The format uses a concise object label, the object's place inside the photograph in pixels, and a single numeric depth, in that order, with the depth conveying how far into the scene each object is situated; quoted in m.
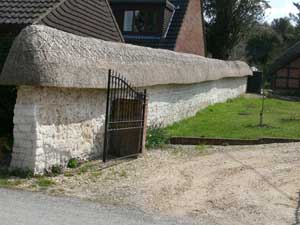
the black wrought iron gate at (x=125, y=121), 11.23
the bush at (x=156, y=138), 13.15
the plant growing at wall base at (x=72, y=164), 9.87
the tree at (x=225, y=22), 38.03
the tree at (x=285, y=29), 54.28
